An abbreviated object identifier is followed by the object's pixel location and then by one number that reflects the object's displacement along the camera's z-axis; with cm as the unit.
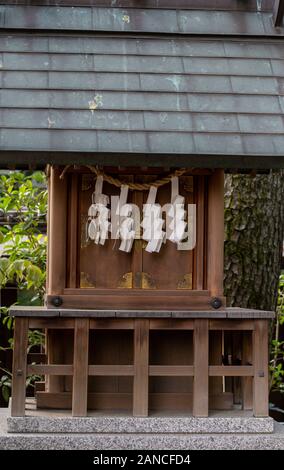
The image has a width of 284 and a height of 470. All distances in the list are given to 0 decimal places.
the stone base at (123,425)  637
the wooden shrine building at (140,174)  633
